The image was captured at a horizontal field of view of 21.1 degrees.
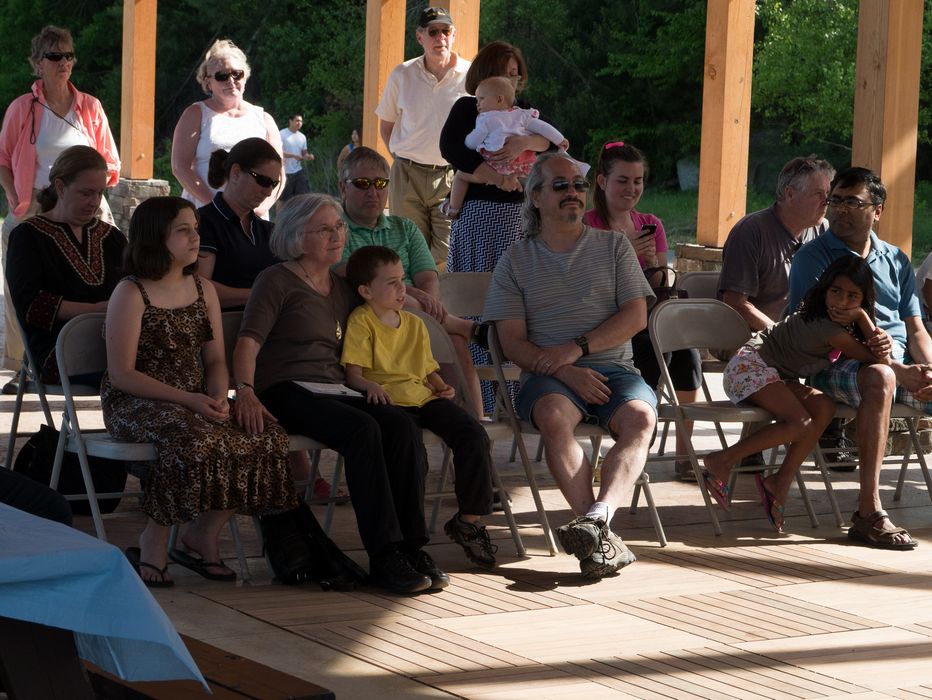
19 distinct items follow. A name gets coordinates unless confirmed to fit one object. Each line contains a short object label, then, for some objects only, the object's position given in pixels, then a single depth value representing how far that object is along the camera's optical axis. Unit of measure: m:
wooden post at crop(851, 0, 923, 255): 12.08
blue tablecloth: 4.10
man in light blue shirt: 9.40
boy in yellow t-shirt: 8.45
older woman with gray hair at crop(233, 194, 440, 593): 7.98
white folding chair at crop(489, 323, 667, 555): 9.00
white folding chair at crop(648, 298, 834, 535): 9.52
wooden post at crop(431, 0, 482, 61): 14.75
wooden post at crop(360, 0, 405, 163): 16.49
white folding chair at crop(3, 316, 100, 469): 9.07
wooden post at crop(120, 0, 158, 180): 21.96
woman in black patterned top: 9.21
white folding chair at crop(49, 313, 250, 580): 7.79
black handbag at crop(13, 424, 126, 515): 9.14
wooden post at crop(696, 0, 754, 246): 14.21
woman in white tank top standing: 12.32
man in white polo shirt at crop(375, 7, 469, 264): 13.22
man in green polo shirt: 9.60
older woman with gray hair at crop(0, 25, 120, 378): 13.35
